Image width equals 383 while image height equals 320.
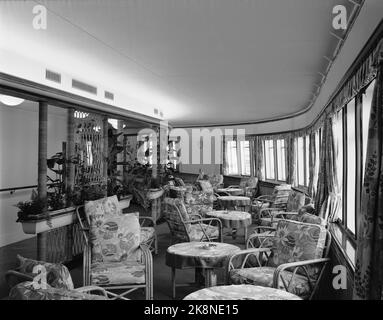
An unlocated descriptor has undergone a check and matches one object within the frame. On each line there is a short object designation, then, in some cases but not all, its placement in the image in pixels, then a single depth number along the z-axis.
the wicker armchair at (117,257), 3.21
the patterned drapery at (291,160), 8.96
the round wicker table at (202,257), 3.30
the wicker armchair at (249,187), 9.89
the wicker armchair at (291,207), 5.72
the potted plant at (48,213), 4.09
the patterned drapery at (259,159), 11.32
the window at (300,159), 8.68
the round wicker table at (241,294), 2.25
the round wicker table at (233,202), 7.43
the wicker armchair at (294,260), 2.91
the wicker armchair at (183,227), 4.72
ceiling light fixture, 4.65
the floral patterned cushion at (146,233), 4.80
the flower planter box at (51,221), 4.08
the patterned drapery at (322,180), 4.70
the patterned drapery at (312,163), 6.62
